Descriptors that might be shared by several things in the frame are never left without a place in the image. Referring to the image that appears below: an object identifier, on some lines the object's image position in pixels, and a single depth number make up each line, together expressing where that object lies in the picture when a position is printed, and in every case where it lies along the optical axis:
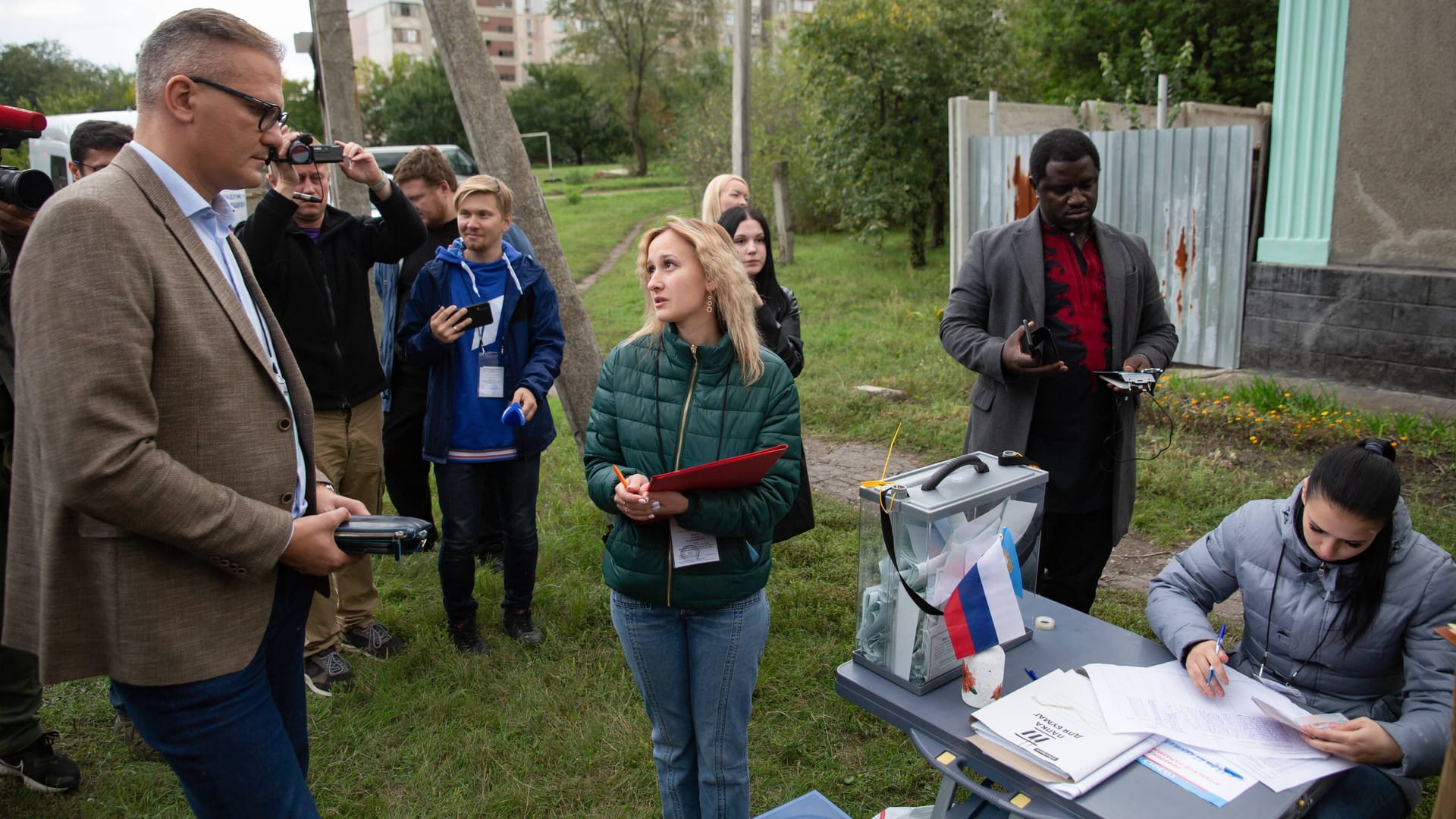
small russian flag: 2.23
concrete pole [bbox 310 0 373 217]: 6.24
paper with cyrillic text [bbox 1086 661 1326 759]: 2.04
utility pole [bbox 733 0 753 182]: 11.87
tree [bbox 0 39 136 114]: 39.84
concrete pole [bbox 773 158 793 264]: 15.43
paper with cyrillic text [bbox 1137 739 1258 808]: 1.89
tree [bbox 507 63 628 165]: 48.00
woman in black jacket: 3.90
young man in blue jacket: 3.96
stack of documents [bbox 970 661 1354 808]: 1.93
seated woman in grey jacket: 2.14
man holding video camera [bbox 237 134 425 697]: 3.58
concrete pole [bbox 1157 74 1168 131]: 8.80
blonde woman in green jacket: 2.57
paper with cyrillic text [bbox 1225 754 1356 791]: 1.93
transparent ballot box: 2.28
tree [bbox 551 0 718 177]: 45.47
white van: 9.90
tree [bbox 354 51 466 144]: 40.69
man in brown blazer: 1.63
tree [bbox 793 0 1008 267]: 13.13
